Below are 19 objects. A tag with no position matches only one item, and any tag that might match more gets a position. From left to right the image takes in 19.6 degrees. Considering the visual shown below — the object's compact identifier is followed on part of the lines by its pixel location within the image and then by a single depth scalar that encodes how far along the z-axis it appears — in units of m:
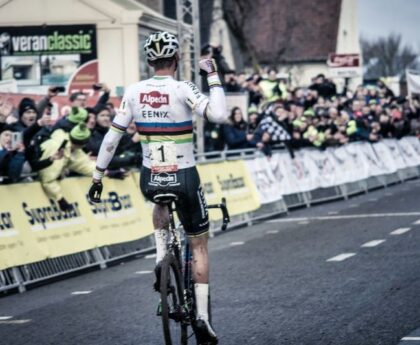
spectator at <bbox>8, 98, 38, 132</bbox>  13.84
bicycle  7.86
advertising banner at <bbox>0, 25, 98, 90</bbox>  27.45
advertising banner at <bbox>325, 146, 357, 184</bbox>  26.36
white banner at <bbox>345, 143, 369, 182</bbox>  27.68
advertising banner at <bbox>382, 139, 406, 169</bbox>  31.69
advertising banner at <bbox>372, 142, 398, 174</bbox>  30.17
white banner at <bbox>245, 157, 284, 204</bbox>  21.36
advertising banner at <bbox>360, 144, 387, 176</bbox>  28.89
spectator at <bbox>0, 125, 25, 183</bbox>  13.38
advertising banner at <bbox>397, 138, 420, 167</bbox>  33.31
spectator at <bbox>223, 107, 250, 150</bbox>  22.02
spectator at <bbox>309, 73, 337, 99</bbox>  30.68
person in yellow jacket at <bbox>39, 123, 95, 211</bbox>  14.10
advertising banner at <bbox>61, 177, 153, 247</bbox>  14.87
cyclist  8.20
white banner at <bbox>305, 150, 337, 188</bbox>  24.88
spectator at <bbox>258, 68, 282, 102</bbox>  26.19
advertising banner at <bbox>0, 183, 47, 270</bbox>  13.09
